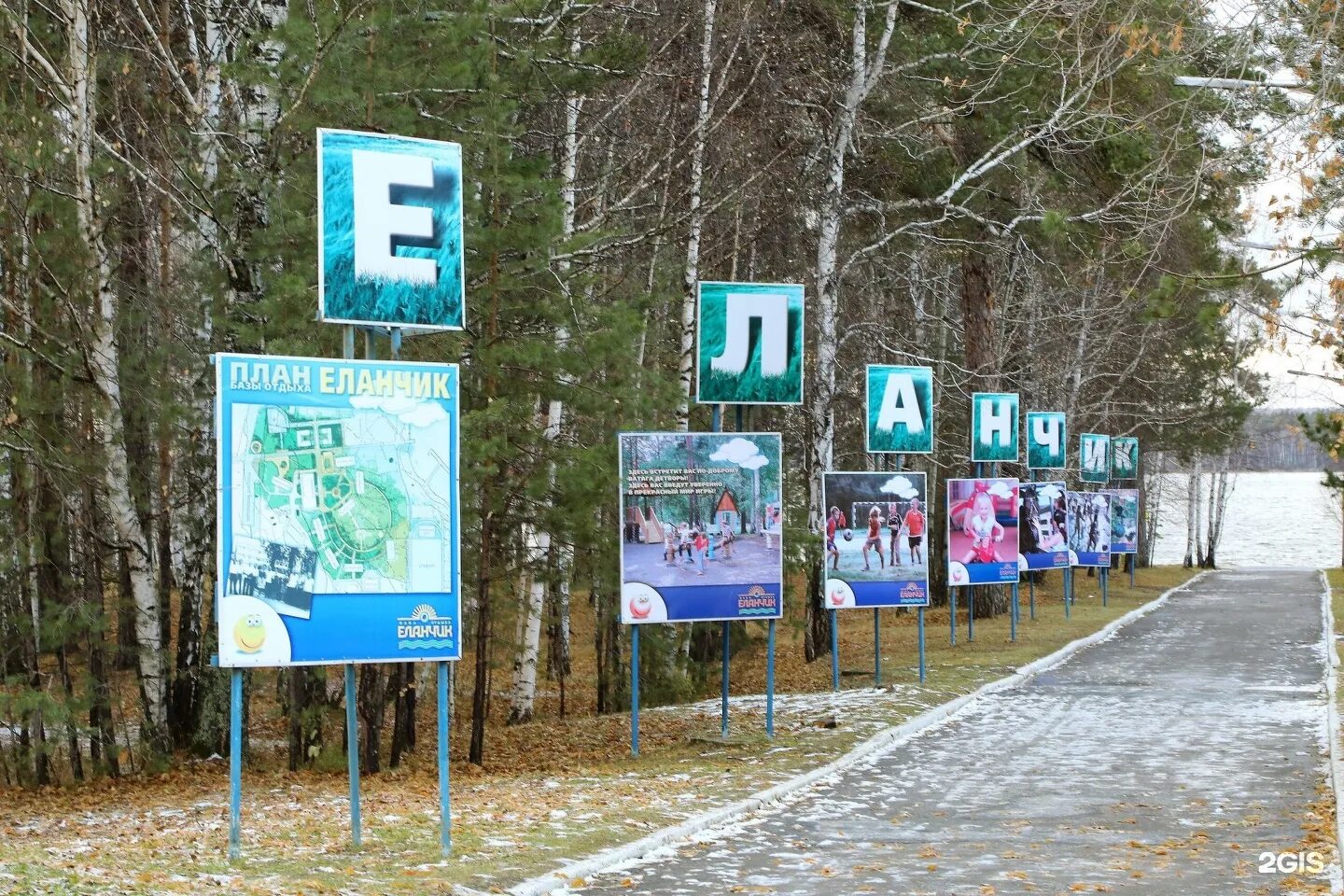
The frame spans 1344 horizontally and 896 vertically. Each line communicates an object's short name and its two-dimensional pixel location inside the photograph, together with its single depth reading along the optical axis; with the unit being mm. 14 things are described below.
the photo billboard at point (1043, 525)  34469
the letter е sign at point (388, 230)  11086
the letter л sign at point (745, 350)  17266
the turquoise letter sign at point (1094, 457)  44375
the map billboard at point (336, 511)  10258
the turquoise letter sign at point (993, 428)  30656
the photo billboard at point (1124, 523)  46781
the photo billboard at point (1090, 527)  39906
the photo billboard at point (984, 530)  26188
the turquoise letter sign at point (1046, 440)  37281
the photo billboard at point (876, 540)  21766
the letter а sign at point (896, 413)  24578
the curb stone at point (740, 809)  9867
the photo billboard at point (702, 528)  16484
